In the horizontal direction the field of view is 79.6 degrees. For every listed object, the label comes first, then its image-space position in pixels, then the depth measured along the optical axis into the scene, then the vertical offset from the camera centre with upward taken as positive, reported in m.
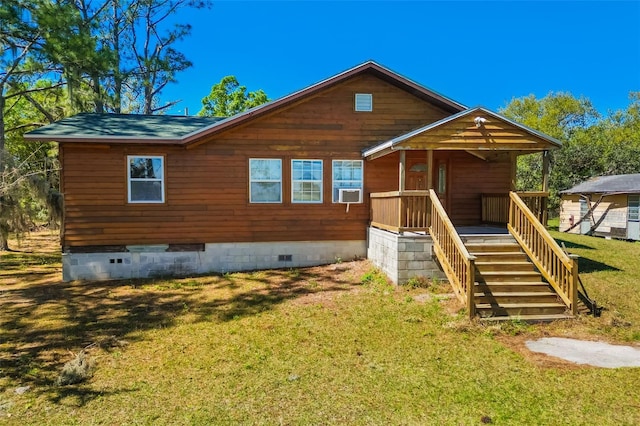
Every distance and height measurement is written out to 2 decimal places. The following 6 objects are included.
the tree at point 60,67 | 10.75 +4.95
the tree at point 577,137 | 29.65 +6.11
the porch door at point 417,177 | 11.15 +0.57
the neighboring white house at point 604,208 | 17.89 -0.52
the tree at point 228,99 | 32.84 +8.37
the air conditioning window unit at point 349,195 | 10.86 +0.03
